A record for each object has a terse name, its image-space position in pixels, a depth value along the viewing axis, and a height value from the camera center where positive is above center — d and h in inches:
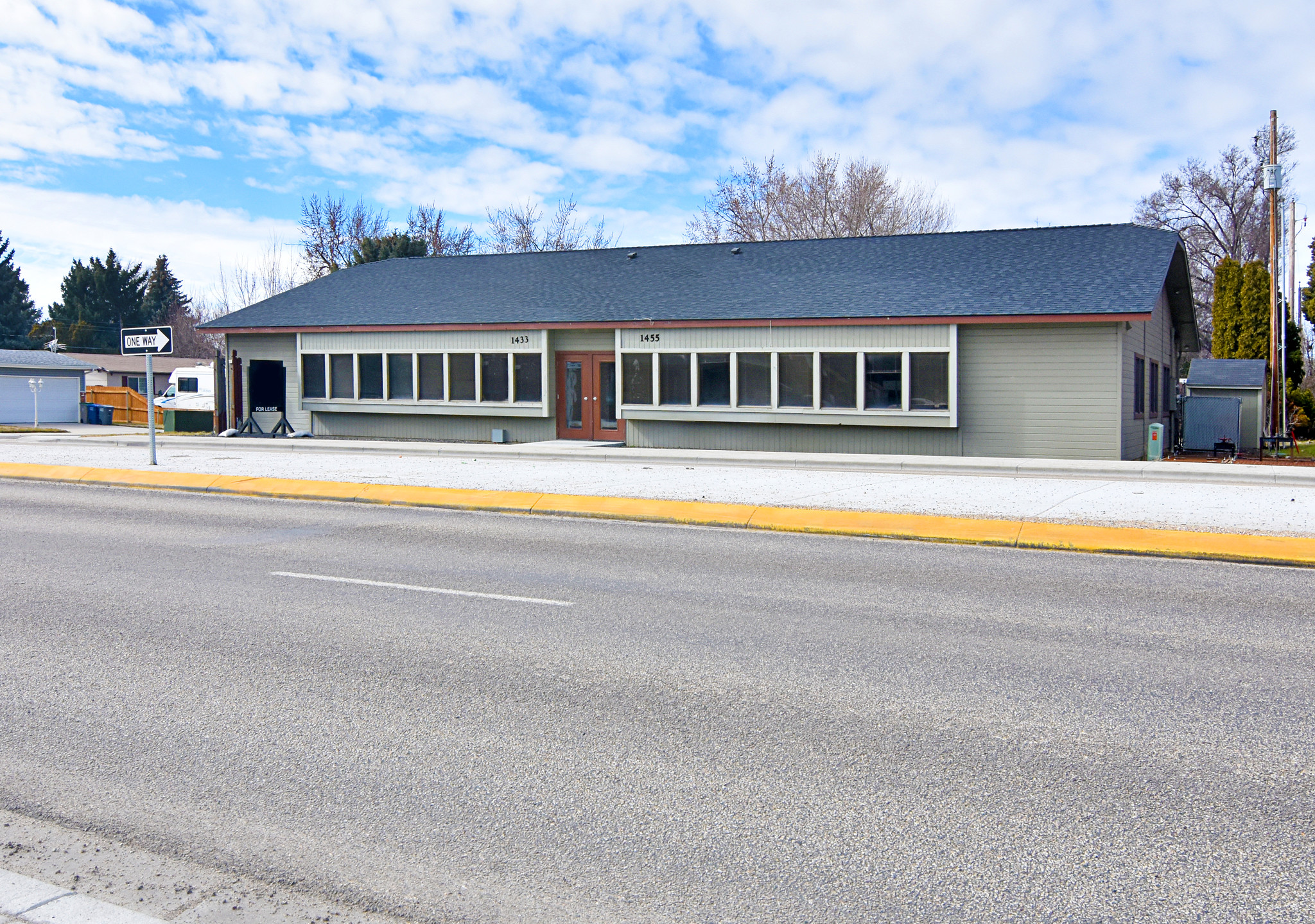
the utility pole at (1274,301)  1204.5 +134.4
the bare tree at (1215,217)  1956.2 +380.9
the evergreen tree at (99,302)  3127.5 +381.2
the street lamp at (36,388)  1498.5 +56.3
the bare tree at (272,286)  2635.3 +358.2
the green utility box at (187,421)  1360.7 +1.6
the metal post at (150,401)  741.3 +16.5
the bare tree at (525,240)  2359.7 +420.2
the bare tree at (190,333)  3063.5 +281.7
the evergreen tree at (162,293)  3297.2 +427.6
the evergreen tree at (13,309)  2992.1 +359.7
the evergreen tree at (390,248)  2110.0 +363.9
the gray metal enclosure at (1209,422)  1012.5 -13.3
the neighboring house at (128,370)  2343.8 +126.7
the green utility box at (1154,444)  859.4 -29.2
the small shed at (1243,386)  1026.7 +23.4
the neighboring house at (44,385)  1545.3 +62.1
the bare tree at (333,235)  2460.6 +454.2
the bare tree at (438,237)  2460.6 +448.2
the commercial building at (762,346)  841.5 +66.4
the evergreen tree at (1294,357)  1674.5 +85.6
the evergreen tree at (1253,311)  1519.4 +146.8
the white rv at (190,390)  1673.2 +59.6
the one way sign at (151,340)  711.7 +58.8
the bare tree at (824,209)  1860.2 +389.1
